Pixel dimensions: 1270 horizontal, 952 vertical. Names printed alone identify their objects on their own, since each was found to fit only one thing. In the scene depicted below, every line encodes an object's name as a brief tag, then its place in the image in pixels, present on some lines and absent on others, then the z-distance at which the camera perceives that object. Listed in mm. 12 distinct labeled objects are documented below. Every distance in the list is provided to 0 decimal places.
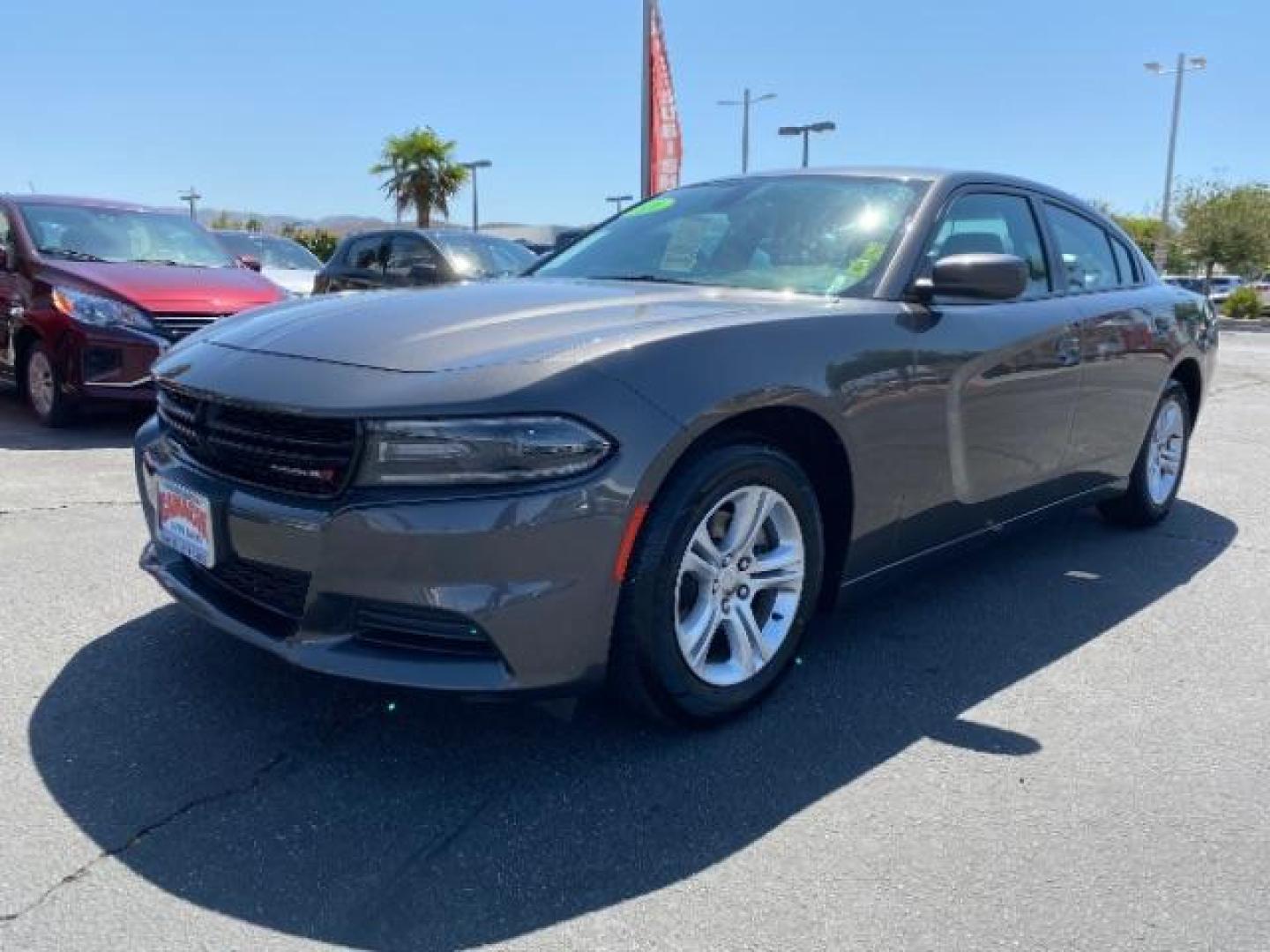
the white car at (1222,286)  35844
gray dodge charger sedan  2326
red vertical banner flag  13711
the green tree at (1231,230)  32812
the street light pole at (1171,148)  35062
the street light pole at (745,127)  34219
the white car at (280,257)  12481
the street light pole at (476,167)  44906
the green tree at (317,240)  45625
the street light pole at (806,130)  31406
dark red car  6660
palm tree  46406
